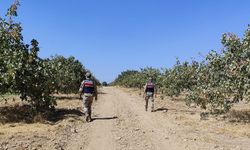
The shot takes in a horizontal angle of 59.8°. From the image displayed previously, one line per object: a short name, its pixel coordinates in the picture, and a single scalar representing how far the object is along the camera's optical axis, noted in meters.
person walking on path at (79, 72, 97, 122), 9.55
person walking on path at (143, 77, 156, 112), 12.63
